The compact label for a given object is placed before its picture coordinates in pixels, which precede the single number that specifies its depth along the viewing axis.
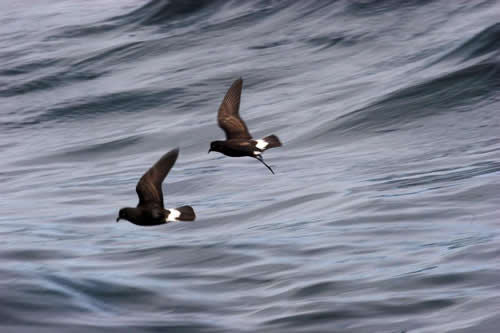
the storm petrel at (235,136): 20.61
